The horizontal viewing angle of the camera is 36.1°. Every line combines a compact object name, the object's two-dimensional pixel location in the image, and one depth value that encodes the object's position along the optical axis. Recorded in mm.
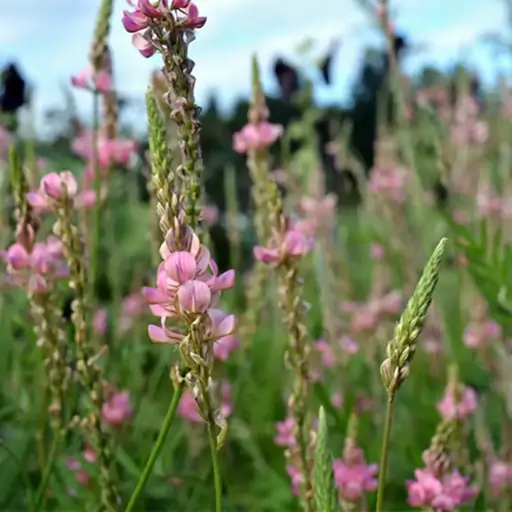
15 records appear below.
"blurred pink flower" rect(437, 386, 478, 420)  327
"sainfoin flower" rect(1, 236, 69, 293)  279
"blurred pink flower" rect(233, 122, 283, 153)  380
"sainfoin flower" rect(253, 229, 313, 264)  258
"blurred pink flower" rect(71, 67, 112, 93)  370
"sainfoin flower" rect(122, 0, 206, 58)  188
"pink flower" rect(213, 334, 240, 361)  376
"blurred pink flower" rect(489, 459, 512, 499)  421
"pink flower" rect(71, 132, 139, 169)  456
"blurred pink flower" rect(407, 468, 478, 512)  260
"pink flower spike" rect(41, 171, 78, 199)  262
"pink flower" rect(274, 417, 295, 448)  381
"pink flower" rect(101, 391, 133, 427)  420
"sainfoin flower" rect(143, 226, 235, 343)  179
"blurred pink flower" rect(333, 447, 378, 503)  297
